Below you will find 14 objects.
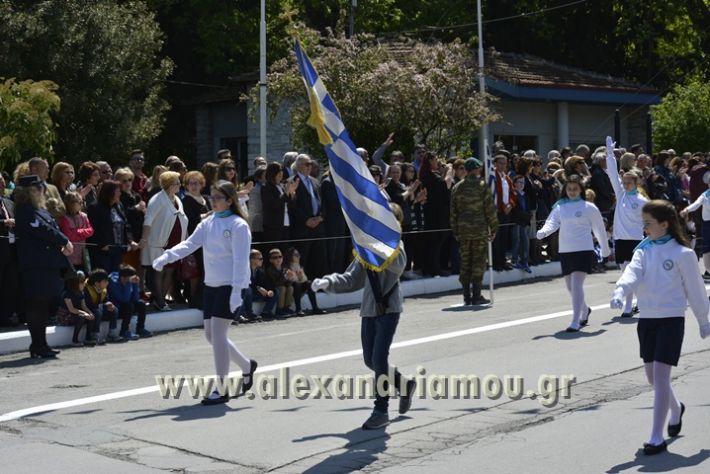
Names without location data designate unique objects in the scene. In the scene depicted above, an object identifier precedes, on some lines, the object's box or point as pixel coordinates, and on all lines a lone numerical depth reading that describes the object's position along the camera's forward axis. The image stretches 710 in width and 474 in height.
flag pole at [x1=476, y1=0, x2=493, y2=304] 17.70
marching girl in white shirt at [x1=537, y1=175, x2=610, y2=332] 14.59
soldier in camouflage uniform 17.45
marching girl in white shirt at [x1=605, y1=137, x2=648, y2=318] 15.71
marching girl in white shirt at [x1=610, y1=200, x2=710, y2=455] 8.63
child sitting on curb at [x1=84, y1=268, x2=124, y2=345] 14.44
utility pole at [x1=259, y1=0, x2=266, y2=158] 27.68
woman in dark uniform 13.37
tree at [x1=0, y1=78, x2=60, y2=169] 21.59
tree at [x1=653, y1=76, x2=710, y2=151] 36.53
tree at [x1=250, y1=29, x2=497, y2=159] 25.59
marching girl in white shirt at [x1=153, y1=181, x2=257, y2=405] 10.55
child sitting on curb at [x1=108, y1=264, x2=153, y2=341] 14.70
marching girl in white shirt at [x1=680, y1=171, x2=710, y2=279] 17.91
